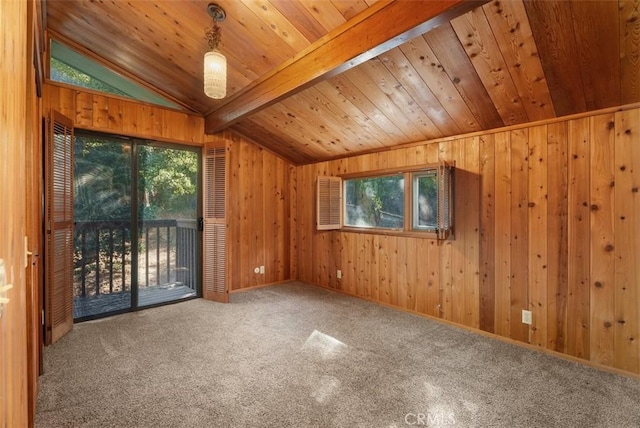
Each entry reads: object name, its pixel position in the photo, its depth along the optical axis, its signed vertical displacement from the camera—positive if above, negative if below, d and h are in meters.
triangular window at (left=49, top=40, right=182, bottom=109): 3.32 +1.63
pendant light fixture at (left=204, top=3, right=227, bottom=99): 2.24 +1.05
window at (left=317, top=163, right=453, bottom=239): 3.22 +0.13
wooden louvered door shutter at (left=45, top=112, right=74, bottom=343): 2.78 -0.14
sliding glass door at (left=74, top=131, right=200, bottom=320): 3.48 -0.15
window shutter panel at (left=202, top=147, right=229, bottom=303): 4.12 -0.21
